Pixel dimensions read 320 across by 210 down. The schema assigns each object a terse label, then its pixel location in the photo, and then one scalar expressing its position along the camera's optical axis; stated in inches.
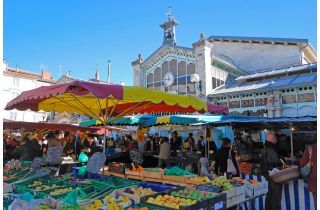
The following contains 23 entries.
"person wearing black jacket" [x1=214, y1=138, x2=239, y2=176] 341.1
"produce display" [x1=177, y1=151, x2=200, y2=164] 418.9
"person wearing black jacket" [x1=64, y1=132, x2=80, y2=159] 480.1
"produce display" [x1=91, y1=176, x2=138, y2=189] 200.9
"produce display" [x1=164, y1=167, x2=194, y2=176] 262.0
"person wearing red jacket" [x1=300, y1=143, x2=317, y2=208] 182.2
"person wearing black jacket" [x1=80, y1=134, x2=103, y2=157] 472.7
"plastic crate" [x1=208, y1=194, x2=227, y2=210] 153.4
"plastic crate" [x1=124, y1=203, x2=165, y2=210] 148.5
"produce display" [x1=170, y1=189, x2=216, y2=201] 163.9
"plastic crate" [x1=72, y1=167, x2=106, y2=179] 252.5
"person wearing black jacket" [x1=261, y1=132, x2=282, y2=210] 253.8
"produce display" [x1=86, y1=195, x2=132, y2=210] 150.1
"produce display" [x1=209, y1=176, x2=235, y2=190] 188.5
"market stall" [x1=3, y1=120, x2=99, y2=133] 421.1
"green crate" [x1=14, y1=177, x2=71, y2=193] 193.0
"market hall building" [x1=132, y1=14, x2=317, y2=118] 668.1
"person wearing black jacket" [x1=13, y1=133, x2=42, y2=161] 339.3
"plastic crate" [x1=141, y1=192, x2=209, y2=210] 136.3
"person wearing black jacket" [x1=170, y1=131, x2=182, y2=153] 543.5
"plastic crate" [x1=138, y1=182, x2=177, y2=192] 198.0
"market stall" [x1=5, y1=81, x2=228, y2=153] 182.7
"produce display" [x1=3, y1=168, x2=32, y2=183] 226.3
